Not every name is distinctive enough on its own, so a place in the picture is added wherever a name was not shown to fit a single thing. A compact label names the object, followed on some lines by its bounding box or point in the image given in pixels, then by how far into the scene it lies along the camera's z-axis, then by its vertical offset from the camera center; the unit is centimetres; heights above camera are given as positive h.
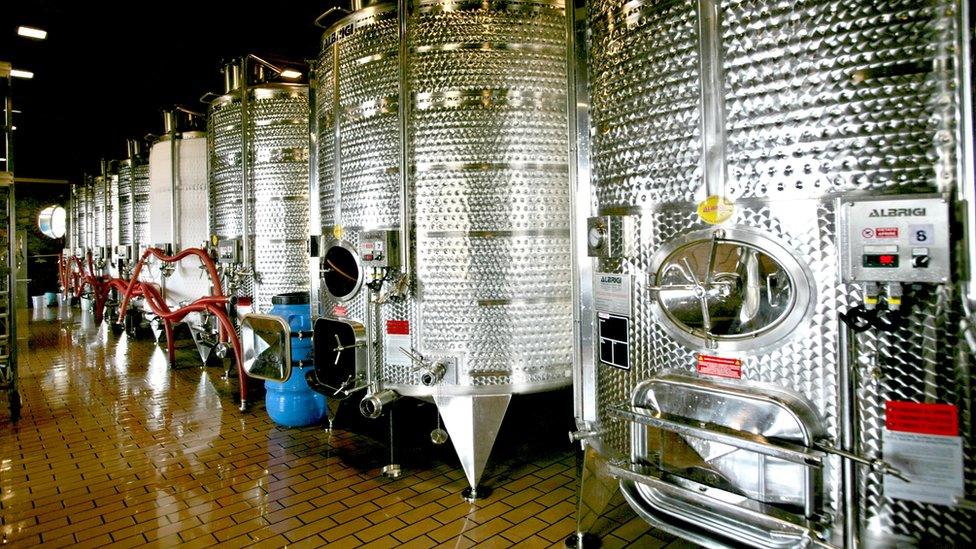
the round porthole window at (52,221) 1988 +211
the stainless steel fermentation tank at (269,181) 673 +115
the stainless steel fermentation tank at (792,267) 208 +0
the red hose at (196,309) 650 -43
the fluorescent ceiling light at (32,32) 688 +304
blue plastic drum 546 -113
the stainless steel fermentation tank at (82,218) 1695 +198
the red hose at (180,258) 773 +23
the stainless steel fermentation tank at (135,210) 1126 +140
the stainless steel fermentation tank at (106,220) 1390 +153
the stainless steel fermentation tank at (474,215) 405 +42
